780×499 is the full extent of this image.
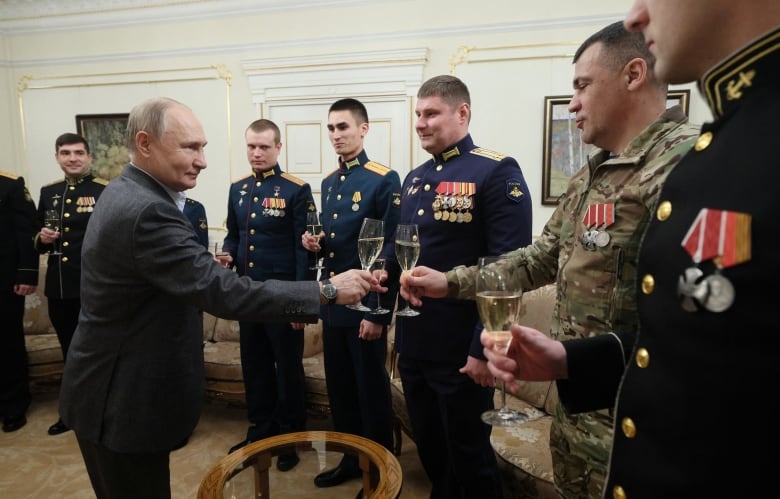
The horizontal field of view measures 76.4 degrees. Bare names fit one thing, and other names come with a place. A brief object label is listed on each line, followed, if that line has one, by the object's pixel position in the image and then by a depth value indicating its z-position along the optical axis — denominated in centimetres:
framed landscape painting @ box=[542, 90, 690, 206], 417
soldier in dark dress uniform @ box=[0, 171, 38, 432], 344
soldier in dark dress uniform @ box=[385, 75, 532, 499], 202
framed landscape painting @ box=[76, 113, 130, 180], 536
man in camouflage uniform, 113
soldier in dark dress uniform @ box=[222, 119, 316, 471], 307
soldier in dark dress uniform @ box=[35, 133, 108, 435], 338
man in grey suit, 150
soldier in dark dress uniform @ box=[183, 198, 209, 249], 407
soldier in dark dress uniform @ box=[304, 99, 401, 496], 264
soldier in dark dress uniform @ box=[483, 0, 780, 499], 55
